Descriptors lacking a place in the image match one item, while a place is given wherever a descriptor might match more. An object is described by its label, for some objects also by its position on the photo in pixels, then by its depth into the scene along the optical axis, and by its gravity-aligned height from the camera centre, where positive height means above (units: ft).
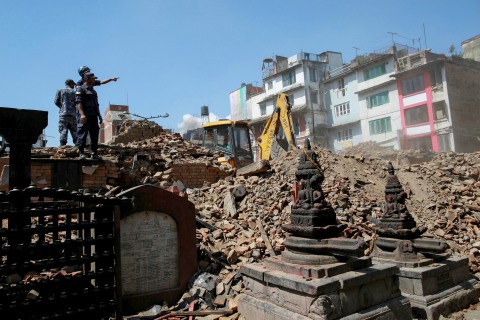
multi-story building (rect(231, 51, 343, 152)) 122.83 +37.79
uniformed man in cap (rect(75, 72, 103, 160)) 28.60 +8.04
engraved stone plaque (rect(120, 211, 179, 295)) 17.72 -3.12
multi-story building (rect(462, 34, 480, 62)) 106.73 +42.33
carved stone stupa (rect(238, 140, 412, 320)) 12.85 -3.82
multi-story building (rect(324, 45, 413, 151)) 102.94 +27.86
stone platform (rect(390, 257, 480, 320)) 17.01 -6.11
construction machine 46.85 +8.42
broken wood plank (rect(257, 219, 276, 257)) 22.07 -3.50
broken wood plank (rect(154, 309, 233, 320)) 16.17 -5.88
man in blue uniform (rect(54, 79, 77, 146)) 35.33 +9.99
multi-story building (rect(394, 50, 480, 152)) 89.10 +21.27
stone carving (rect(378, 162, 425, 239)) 19.03 -2.15
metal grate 12.24 -2.33
